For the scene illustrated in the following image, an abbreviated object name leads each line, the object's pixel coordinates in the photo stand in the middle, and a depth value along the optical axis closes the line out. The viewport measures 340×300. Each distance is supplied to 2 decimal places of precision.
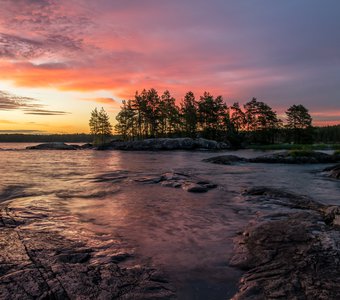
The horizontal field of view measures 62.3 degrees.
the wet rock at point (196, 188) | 13.54
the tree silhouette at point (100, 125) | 109.50
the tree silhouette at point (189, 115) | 88.75
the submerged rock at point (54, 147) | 84.50
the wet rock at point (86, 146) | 92.38
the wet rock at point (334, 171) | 19.83
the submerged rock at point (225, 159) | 31.33
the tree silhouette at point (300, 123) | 84.50
